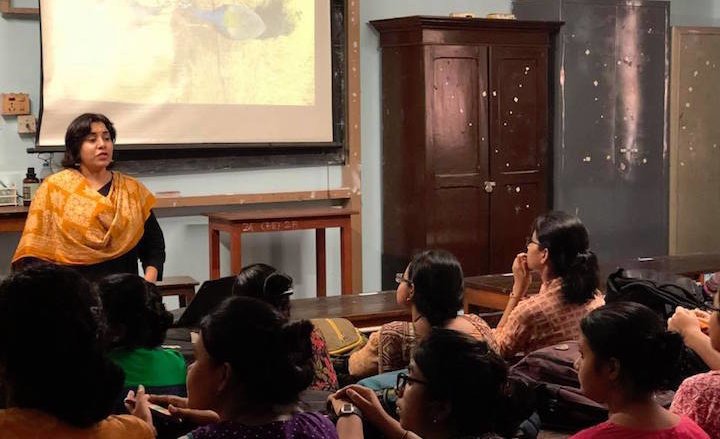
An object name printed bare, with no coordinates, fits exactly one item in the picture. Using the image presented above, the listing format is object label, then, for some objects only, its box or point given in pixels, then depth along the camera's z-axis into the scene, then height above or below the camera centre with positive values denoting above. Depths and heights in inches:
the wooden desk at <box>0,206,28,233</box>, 197.2 -12.8
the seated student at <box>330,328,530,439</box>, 72.5 -17.1
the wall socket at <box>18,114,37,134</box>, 211.2 +5.1
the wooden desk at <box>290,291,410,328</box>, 161.3 -26.0
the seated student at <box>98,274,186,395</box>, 90.7 -16.4
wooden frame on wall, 291.7 -0.2
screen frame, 227.1 -0.5
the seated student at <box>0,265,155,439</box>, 62.8 -13.0
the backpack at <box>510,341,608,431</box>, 102.7 -24.6
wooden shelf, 208.4 +27.4
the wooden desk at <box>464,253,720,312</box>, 170.6 -23.1
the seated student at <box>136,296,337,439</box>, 71.7 -15.5
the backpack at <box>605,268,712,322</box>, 121.1 -17.7
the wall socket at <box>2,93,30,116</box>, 209.2 +9.1
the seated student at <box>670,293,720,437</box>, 85.7 -21.1
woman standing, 159.2 -10.6
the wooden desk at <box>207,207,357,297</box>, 219.9 -16.6
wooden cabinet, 248.5 +1.7
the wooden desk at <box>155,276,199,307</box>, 202.5 -27.1
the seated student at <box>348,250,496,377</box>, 110.8 -17.8
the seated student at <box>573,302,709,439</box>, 76.0 -16.7
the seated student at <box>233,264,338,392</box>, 102.7 -14.7
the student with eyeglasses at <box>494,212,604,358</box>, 120.0 -17.1
